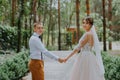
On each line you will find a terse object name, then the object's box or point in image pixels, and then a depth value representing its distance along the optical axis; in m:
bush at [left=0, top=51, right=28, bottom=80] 5.05
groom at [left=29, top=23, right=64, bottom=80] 3.72
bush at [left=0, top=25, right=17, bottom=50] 12.31
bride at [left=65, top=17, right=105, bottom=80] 4.23
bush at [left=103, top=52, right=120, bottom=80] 4.83
